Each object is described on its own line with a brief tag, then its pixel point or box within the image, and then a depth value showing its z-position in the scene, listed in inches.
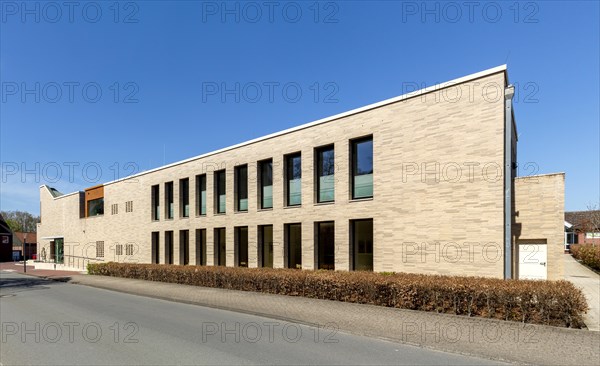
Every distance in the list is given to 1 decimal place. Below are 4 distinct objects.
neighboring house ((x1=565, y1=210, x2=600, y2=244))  1576.0
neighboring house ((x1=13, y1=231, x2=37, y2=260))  2696.9
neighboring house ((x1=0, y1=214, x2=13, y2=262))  2546.8
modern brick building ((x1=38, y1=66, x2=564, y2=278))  434.3
